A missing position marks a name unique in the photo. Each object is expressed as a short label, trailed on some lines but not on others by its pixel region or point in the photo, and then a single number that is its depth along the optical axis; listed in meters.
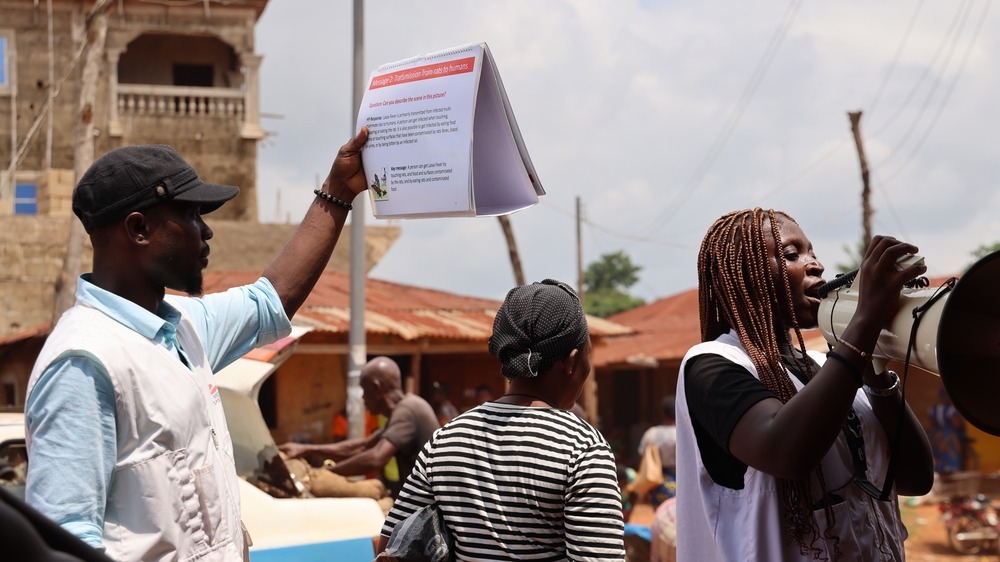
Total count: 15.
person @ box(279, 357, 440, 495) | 6.26
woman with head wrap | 2.40
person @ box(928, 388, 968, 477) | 18.23
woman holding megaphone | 2.11
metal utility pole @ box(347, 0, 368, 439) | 10.49
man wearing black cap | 1.89
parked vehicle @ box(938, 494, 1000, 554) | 13.13
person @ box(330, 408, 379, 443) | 15.21
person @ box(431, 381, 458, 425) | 12.35
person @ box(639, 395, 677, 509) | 10.17
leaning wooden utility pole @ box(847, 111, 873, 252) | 17.58
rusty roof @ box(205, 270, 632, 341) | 14.81
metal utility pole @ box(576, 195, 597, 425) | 16.16
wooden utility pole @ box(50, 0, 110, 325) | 11.91
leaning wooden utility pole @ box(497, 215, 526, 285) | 16.38
